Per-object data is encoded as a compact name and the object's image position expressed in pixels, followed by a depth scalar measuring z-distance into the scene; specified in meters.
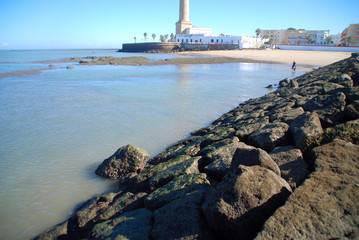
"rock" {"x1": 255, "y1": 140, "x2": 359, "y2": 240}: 2.17
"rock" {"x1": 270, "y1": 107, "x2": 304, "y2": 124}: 5.65
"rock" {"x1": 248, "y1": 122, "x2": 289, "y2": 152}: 4.49
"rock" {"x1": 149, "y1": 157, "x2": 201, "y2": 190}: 4.19
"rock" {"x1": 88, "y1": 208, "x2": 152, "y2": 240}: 3.02
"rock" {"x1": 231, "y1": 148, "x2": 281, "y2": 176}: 3.09
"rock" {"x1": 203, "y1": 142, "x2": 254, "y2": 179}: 3.85
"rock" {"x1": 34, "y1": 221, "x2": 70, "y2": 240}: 3.95
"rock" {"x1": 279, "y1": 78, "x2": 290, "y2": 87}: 15.98
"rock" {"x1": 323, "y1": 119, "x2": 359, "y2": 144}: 3.71
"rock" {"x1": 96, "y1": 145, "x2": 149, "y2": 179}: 5.73
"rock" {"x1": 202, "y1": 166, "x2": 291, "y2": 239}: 2.48
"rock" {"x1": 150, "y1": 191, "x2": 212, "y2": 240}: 2.68
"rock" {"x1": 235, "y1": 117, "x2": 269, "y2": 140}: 5.56
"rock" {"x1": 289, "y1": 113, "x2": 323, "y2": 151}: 3.95
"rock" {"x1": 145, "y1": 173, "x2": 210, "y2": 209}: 3.48
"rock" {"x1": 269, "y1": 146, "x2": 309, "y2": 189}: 3.16
